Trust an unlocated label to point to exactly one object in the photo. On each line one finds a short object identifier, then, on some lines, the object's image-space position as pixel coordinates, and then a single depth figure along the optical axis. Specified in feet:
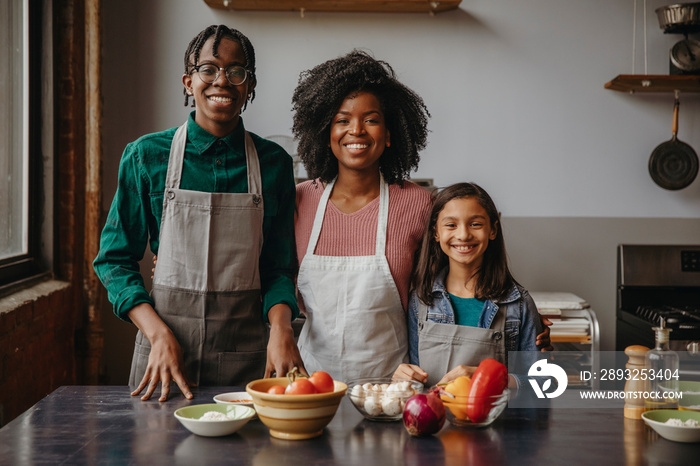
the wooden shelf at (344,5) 10.03
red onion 3.71
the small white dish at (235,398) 4.21
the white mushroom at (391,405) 3.99
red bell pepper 3.88
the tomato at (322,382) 3.81
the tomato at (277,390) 3.77
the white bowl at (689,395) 4.43
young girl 5.40
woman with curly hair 5.61
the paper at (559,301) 9.50
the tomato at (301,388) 3.75
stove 10.53
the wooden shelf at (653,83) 10.07
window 7.75
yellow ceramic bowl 3.67
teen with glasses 5.16
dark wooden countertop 3.46
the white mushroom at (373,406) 4.01
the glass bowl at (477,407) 3.88
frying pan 10.64
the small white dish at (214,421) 3.74
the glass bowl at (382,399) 4.00
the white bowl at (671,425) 3.70
